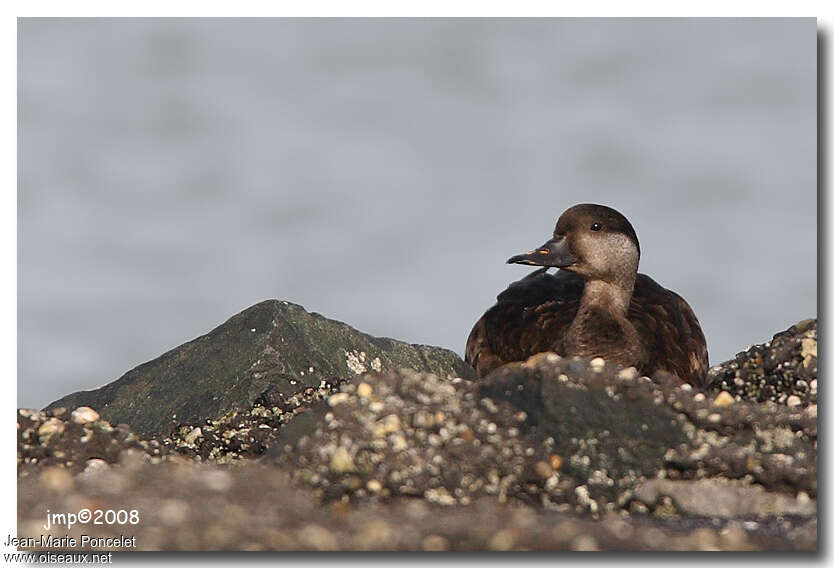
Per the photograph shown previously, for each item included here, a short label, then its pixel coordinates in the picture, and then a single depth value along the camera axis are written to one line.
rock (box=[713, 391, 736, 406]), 10.35
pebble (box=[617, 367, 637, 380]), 10.23
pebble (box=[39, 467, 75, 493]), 8.99
